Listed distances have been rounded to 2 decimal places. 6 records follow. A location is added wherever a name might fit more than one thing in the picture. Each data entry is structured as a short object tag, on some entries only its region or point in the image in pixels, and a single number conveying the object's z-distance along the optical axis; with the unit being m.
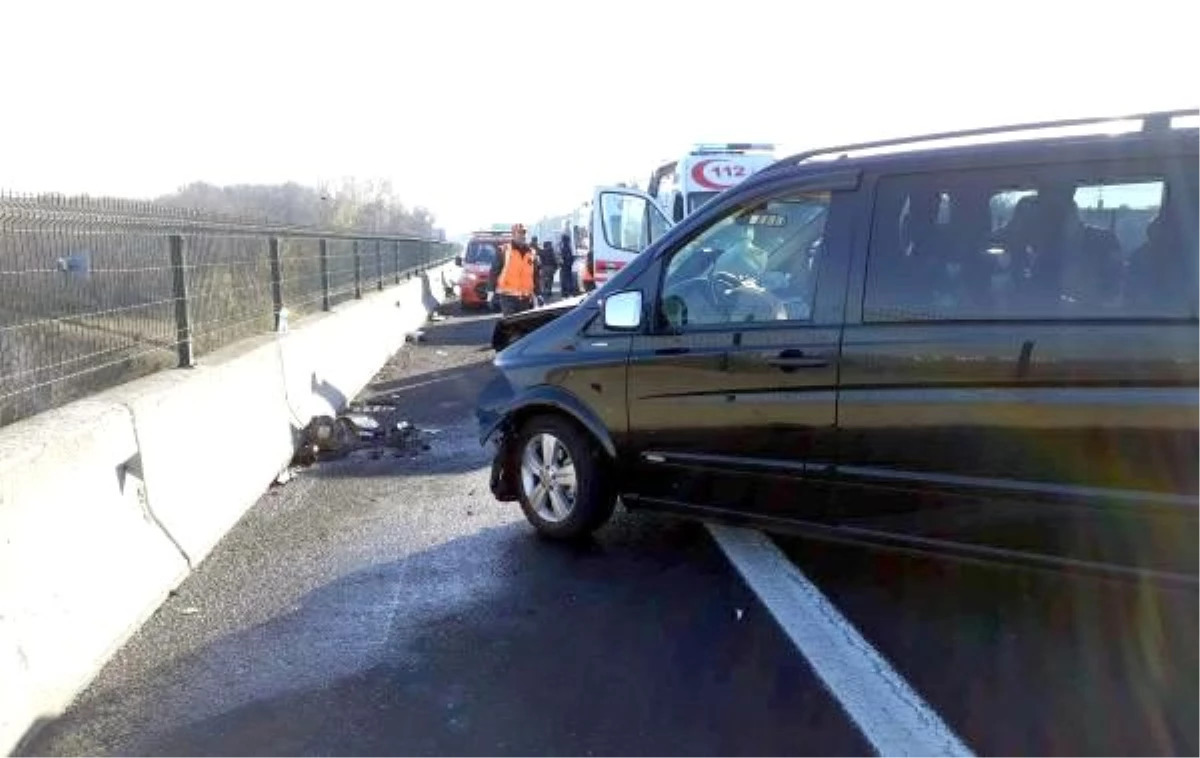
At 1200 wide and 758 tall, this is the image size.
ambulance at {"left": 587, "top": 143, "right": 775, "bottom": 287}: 14.27
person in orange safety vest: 14.55
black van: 3.75
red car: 26.09
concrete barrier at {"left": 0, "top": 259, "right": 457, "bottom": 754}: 3.70
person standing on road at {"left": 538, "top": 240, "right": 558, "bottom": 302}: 25.16
